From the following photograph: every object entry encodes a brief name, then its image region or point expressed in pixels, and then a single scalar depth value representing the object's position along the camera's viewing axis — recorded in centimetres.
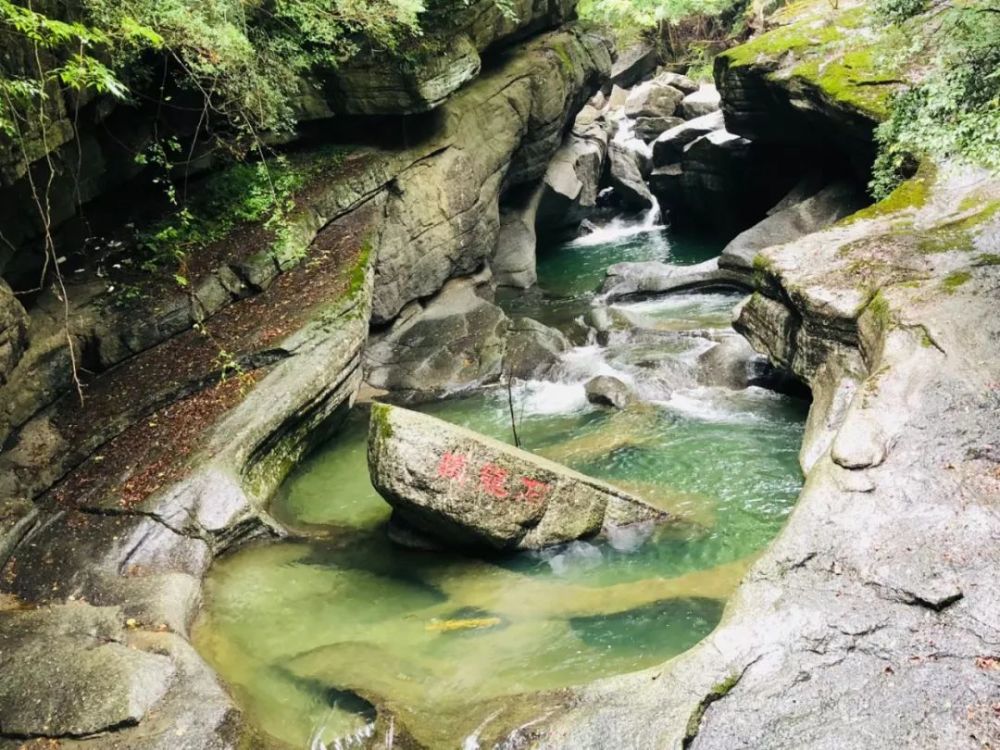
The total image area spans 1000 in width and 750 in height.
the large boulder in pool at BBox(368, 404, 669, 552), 792
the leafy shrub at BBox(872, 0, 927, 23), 765
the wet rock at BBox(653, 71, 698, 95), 3167
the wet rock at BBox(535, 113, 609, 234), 2300
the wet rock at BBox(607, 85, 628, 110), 3594
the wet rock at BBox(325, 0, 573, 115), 1461
